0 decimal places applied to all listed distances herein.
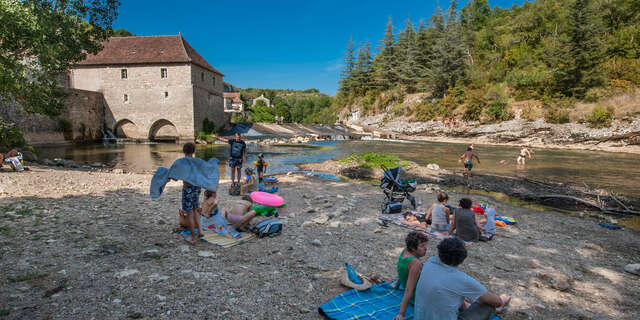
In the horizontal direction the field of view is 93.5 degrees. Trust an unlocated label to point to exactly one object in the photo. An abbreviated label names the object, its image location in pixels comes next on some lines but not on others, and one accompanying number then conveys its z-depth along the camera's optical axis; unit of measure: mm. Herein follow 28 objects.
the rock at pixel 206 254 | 4742
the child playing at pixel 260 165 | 11094
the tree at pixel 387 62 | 62219
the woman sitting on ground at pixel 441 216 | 6418
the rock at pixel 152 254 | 4542
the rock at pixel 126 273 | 3863
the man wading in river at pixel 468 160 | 12789
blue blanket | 3301
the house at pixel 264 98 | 100025
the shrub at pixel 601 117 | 28172
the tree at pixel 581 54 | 32156
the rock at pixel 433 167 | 15570
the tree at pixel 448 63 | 47562
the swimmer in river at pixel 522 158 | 17045
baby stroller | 7945
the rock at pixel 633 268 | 4785
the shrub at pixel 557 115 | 31172
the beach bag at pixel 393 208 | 7875
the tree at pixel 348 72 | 69938
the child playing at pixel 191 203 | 5102
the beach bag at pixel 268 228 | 5742
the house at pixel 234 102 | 72950
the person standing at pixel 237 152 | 9594
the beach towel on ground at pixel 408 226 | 6212
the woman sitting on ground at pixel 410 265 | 3211
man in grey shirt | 2781
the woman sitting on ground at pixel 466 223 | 5828
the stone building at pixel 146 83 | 32469
